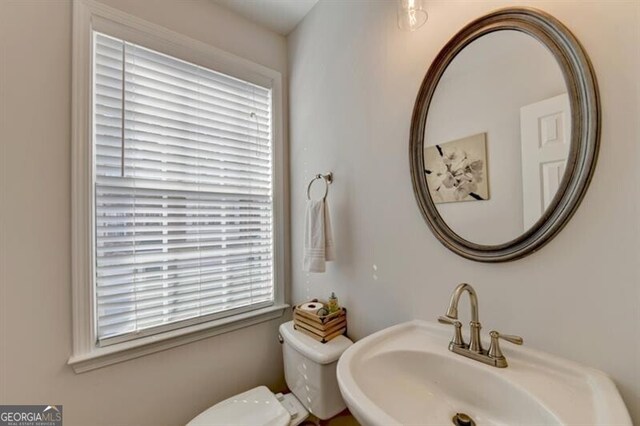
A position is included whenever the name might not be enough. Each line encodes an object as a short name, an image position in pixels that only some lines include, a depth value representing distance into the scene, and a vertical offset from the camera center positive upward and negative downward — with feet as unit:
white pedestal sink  1.97 -1.43
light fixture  3.22 +2.41
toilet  3.79 -2.72
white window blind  4.06 +0.44
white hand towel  4.42 -0.36
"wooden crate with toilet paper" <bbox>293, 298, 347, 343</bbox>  4.19 -1.69
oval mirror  2.33 +0.80
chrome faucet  2.49 -1.21
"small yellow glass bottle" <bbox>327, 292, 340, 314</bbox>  4.39 -1.45
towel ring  4.74 +0.66
